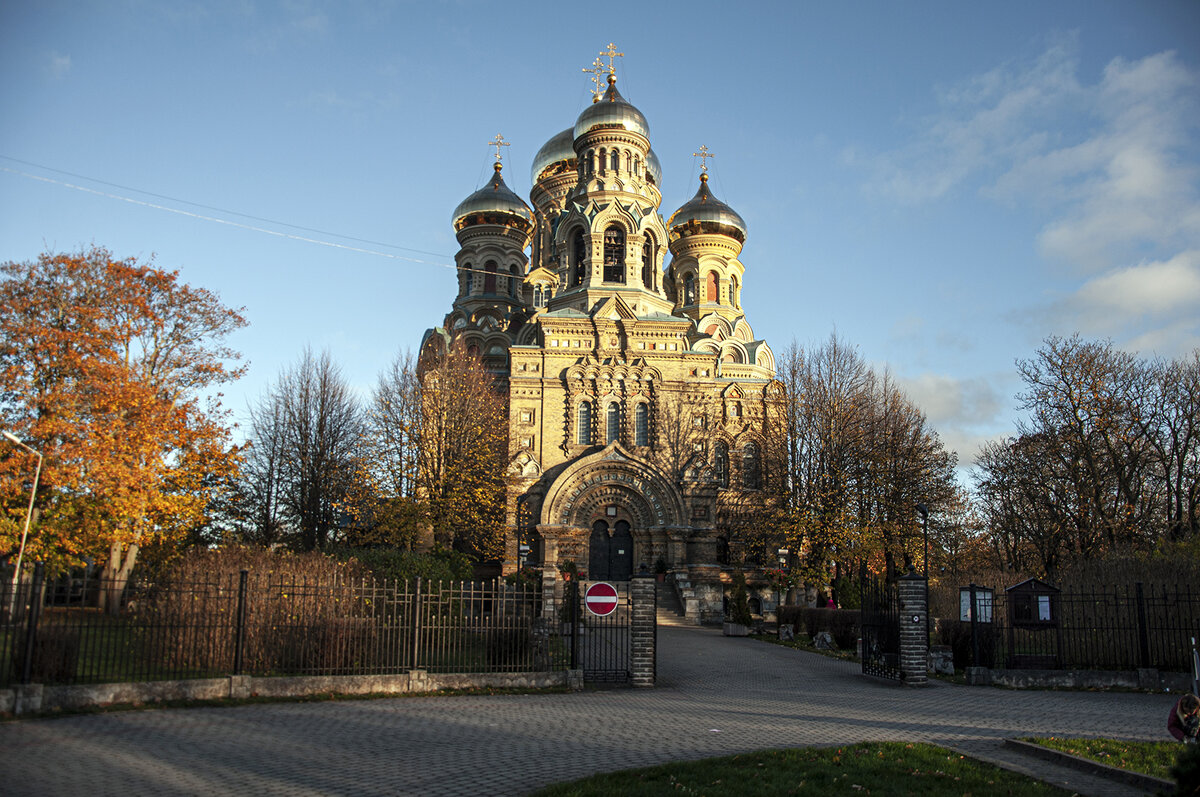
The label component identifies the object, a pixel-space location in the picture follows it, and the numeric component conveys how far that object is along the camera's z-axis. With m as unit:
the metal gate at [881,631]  15.23
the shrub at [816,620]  23.06
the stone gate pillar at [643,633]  13.77
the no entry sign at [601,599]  13.02
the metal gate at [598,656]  13.52
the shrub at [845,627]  21.31
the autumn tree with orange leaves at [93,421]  19.81
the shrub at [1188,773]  4.72
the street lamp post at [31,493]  18.30
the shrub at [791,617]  25.38
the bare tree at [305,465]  33.19
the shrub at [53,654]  10.18
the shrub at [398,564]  17.19
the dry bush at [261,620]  11.95
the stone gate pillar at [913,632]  14.30
